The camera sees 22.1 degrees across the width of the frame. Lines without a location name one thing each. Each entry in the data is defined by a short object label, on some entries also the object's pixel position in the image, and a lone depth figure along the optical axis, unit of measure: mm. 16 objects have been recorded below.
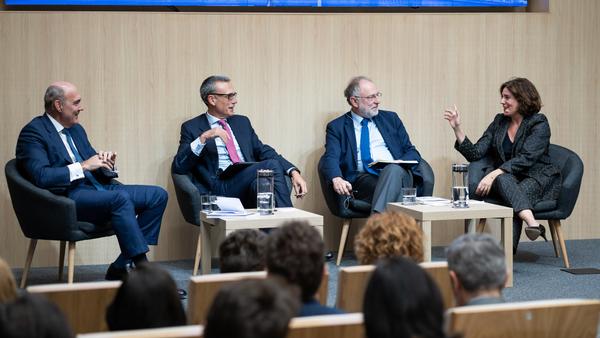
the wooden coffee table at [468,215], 9254
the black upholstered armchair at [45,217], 8930
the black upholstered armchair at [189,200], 10172
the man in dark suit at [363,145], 10958
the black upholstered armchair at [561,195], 10667
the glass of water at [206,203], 9141
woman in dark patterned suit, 10766
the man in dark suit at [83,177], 9042
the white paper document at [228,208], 9003
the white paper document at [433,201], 9894
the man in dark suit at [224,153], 10396
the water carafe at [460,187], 9610
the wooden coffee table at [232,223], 8534
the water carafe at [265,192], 9062
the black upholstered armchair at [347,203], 10806
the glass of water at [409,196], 9947
